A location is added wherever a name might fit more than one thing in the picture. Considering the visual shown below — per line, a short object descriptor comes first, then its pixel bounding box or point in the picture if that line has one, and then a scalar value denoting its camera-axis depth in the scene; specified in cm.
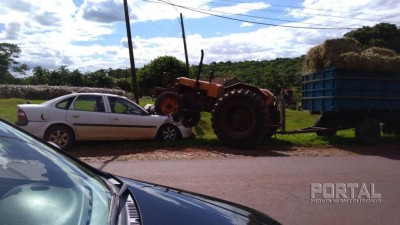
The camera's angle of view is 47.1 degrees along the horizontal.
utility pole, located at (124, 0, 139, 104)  2086
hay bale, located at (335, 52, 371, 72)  1230
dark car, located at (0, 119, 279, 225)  202
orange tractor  1228
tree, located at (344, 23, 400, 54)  4151
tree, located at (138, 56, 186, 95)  4869
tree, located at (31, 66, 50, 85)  7762
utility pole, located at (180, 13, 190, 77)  3606
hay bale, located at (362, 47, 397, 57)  1297
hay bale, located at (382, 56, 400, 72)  1258
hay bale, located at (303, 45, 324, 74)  1319
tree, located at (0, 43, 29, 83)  8188
